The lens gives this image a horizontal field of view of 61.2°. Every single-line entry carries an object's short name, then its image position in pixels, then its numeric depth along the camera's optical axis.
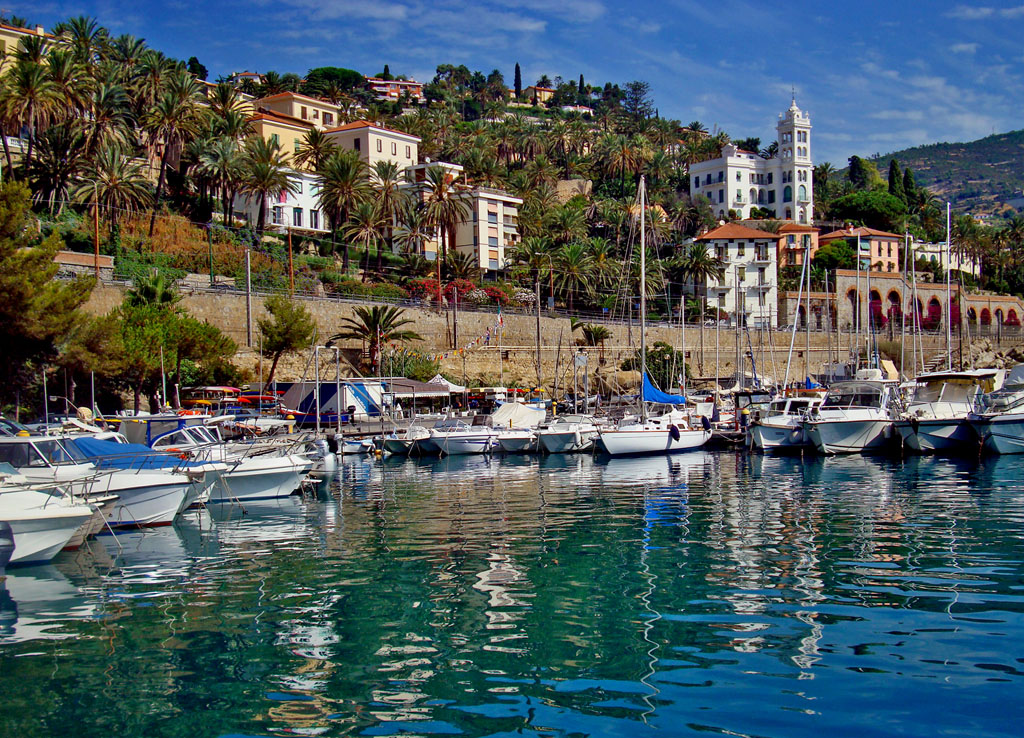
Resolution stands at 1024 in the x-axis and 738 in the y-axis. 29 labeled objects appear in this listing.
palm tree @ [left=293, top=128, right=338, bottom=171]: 77.56
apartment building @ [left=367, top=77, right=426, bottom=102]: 172.62
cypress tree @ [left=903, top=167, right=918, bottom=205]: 135.88
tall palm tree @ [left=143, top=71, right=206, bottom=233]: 65.00
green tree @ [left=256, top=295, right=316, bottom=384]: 49.66
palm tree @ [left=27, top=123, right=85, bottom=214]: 58.44
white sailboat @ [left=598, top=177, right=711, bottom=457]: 39.28
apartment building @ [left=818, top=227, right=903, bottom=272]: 108.50
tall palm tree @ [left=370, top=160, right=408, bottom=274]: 73.44
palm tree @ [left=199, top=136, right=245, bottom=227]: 64.81
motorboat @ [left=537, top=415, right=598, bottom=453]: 41.72
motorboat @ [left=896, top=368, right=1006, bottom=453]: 37.00
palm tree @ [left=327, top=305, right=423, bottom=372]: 56.00
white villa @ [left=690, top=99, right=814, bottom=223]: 120.44
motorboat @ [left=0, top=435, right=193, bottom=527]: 20.73
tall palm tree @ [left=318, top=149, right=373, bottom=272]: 67.00
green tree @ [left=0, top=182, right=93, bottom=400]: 34.56
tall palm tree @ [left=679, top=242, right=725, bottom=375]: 91.94
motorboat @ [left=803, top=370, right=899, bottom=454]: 38.41
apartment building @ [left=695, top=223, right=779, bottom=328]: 97.31
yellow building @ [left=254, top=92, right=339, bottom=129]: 101.83
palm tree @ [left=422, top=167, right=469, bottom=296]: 76.12
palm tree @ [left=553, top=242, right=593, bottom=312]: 80.06
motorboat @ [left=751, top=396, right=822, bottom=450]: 40.34
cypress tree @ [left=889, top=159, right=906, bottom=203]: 132.38
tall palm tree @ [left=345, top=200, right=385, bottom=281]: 70.00
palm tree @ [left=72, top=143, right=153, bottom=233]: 54.09
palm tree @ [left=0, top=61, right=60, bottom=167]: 52.94
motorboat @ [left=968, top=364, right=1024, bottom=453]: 34.72
